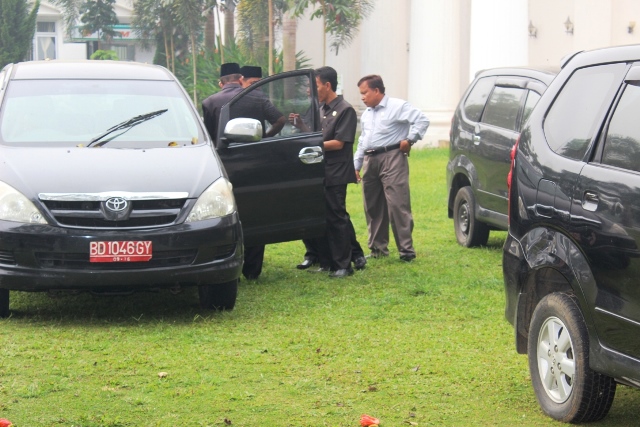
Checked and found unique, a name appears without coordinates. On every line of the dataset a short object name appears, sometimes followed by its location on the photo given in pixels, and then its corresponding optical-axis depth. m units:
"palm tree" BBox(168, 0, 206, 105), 30.78
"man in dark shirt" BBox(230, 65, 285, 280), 9.38
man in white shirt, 10.43
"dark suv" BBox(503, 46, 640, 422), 4.73
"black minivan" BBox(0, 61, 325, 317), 7.29
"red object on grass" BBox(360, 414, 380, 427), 5.16
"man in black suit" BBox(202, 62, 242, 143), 9.94
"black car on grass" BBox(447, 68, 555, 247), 10.41
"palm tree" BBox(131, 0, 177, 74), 36.41
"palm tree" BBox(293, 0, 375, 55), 28.47
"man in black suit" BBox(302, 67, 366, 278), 9.76
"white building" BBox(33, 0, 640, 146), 24.62
